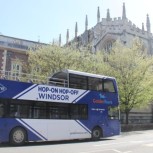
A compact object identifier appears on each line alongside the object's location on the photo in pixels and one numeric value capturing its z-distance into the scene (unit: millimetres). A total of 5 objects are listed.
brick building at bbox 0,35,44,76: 23025
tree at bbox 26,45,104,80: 20726
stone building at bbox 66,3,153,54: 35593
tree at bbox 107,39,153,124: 21838
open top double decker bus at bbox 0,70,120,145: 10354
